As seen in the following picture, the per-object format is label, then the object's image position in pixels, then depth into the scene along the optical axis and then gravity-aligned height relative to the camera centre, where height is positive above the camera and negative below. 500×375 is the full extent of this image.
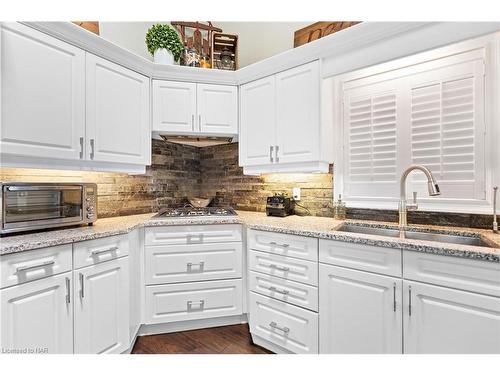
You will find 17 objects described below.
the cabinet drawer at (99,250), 1.50 -0.39
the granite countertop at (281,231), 1.22 -0.28
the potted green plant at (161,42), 2.24 +1.29
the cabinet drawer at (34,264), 1.23 -0.40
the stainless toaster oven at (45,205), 1.41 -0.11
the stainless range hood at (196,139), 2.46 +0.49
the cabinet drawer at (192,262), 2.02 -0.61
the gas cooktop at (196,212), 2.24 -0.22
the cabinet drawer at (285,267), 1.67 -0.56
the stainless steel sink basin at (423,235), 1.52 -0.31
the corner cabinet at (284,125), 1.99 +0.53
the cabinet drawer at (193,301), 2.03 -0.92
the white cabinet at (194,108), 2.27 +0.74
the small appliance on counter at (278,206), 2.30 -0.16
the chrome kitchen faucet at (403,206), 1.67 -0.12
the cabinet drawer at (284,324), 1.66 -0.95
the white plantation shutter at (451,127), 1.62 +0.41
